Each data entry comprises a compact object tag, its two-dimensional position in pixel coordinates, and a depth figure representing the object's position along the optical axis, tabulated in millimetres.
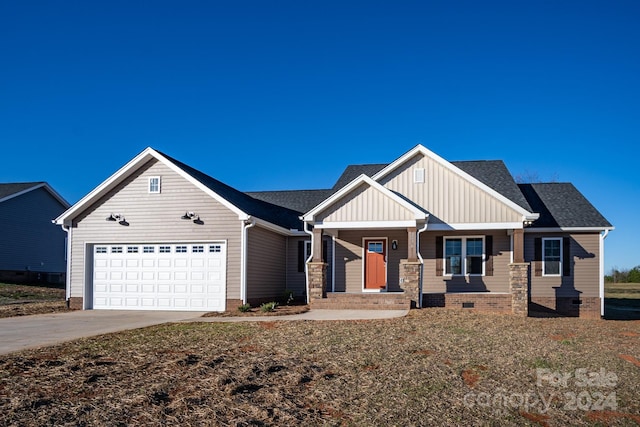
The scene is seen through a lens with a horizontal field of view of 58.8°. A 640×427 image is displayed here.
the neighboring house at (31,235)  29375
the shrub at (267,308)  17078
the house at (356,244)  18078
